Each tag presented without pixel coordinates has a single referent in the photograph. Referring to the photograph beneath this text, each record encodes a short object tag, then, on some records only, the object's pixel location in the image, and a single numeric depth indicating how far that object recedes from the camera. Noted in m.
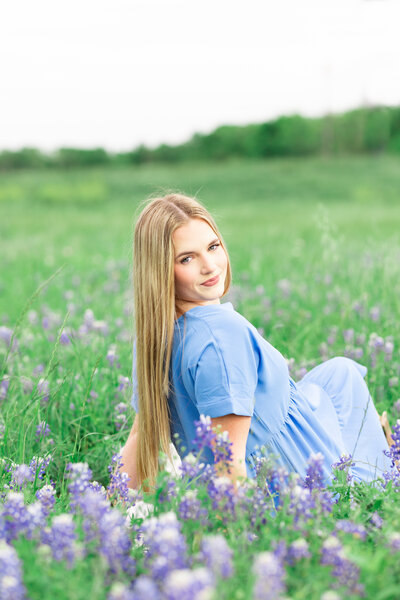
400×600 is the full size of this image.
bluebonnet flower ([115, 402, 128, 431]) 3.23
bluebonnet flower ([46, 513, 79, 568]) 1.53
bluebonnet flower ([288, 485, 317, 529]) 1.83
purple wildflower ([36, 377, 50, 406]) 3.34
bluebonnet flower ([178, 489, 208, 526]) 1.81
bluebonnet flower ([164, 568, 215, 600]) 1.24
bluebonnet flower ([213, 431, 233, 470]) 2.02
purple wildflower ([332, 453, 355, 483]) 2.30
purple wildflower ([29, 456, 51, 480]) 2.47
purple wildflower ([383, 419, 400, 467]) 2.55
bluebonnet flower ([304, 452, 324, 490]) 2.07
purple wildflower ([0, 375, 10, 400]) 3.54
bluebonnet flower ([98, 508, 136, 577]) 1.60
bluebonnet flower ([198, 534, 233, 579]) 1.38
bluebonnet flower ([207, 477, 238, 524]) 1.85
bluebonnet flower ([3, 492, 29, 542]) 1.75
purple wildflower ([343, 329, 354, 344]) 4.14
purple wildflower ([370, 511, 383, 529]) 2.00
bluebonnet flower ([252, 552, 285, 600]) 1.29
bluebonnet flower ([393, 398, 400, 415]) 3.44
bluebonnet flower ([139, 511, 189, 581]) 1.47
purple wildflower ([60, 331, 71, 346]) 4.21
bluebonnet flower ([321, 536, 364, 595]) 1.50
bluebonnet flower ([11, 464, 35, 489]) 2.21
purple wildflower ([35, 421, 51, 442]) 2.80
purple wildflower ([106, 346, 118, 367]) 3.60
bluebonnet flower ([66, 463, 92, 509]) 1.88
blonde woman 2.34
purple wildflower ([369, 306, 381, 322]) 4.43
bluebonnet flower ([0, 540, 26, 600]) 1.35
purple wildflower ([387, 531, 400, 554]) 1.59
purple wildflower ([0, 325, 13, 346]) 4.50
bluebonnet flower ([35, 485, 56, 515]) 2.12
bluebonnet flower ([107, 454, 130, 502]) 2.21
